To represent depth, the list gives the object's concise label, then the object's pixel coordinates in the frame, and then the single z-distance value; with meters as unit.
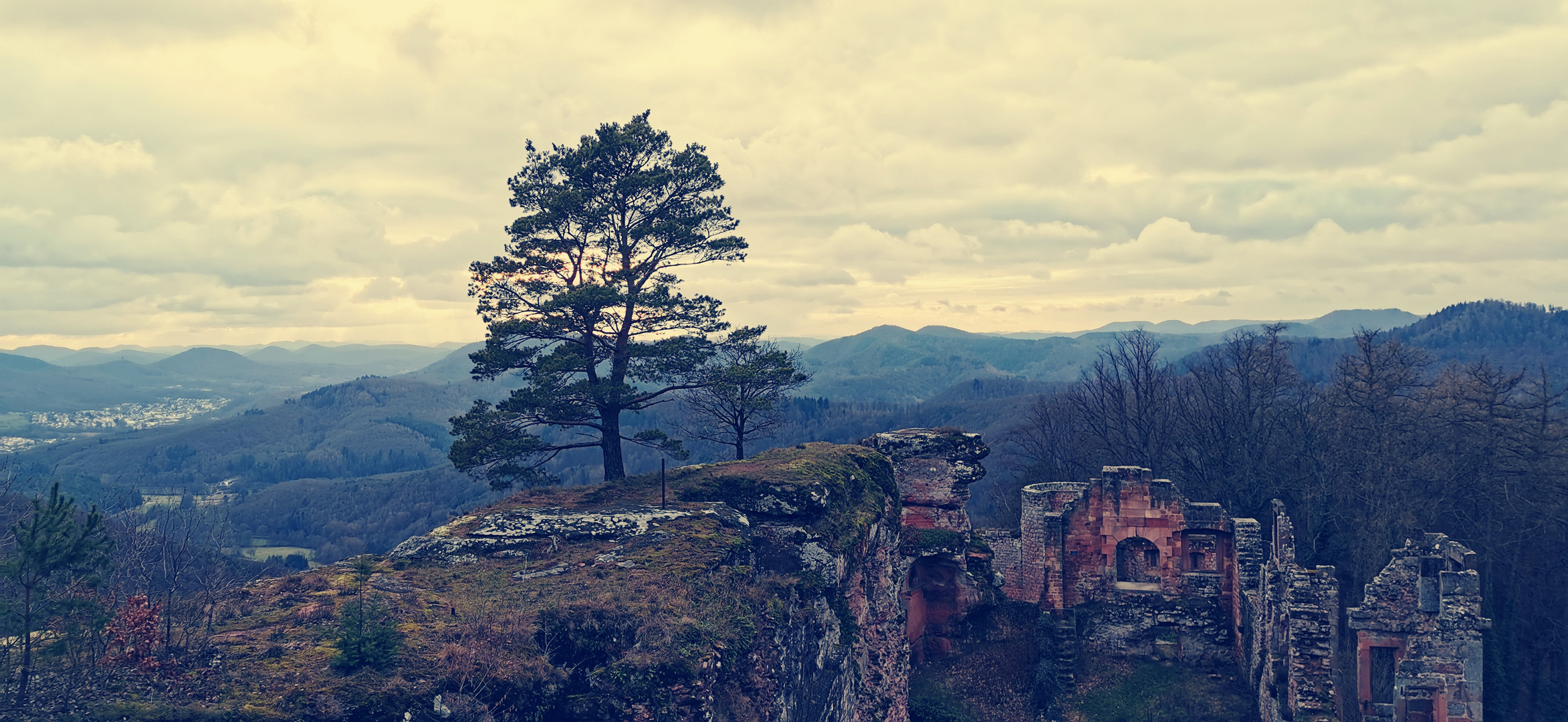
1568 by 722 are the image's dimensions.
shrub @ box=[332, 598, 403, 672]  10.72
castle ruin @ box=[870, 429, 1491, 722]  25.62
